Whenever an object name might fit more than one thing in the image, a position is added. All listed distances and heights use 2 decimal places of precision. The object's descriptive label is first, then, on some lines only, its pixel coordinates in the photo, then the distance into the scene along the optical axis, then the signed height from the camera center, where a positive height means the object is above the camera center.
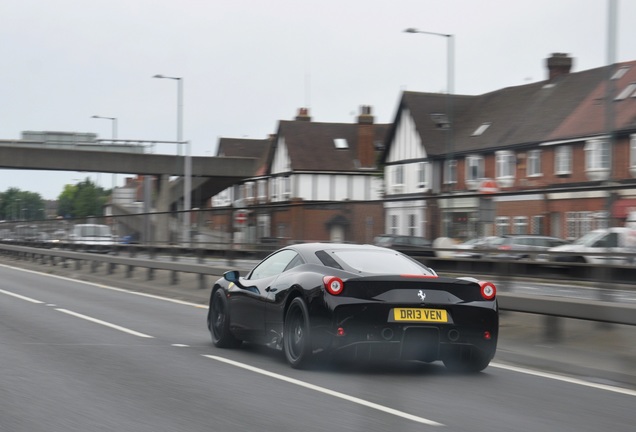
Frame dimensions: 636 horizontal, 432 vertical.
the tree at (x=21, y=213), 180.90 +3.70
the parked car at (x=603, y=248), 10.99 -0.08
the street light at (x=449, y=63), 41.07 +7.13
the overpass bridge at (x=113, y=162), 64.31 +4.68
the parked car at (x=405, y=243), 15.34 -0.07
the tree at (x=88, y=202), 158.62 +5.08
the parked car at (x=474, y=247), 13.82 -0.11
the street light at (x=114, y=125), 61.82 +7.00
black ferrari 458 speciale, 9.28 -0.67
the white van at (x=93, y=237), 32.31 -0.08
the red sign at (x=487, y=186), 35.94 +1.84
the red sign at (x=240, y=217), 22.23 +0.41
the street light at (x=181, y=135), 52.31 +5.16
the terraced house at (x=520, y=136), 50.81 +5.68
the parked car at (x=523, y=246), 12.53 -0.08
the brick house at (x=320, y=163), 81.44 +5.92
